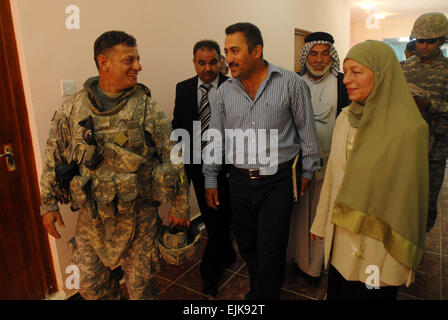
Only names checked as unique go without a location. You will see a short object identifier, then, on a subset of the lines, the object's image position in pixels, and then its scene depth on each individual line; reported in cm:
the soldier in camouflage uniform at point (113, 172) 145
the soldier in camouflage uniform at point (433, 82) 221
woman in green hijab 120
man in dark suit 210
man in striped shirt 172
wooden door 178
